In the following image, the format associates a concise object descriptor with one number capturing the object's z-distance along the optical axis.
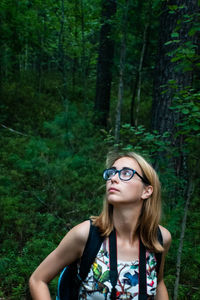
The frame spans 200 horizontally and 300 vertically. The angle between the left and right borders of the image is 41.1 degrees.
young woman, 1.67
